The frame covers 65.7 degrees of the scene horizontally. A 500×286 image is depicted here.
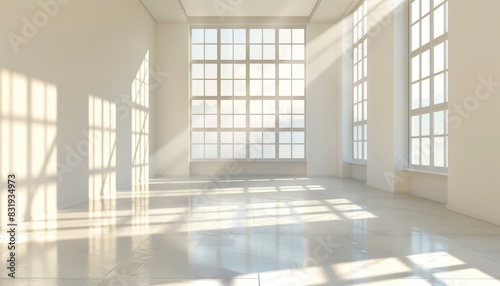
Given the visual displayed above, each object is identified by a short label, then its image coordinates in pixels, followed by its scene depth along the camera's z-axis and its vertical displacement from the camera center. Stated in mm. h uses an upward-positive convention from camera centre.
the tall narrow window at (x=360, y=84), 12461 +2014
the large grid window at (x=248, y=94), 15742 +1999
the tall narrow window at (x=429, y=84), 7965 +1312
